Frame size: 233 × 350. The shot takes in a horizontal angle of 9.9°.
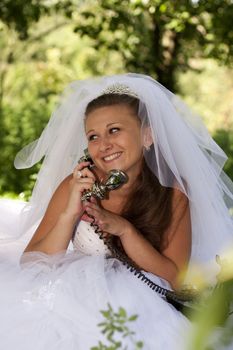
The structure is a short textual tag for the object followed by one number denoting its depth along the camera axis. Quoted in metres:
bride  3.45
